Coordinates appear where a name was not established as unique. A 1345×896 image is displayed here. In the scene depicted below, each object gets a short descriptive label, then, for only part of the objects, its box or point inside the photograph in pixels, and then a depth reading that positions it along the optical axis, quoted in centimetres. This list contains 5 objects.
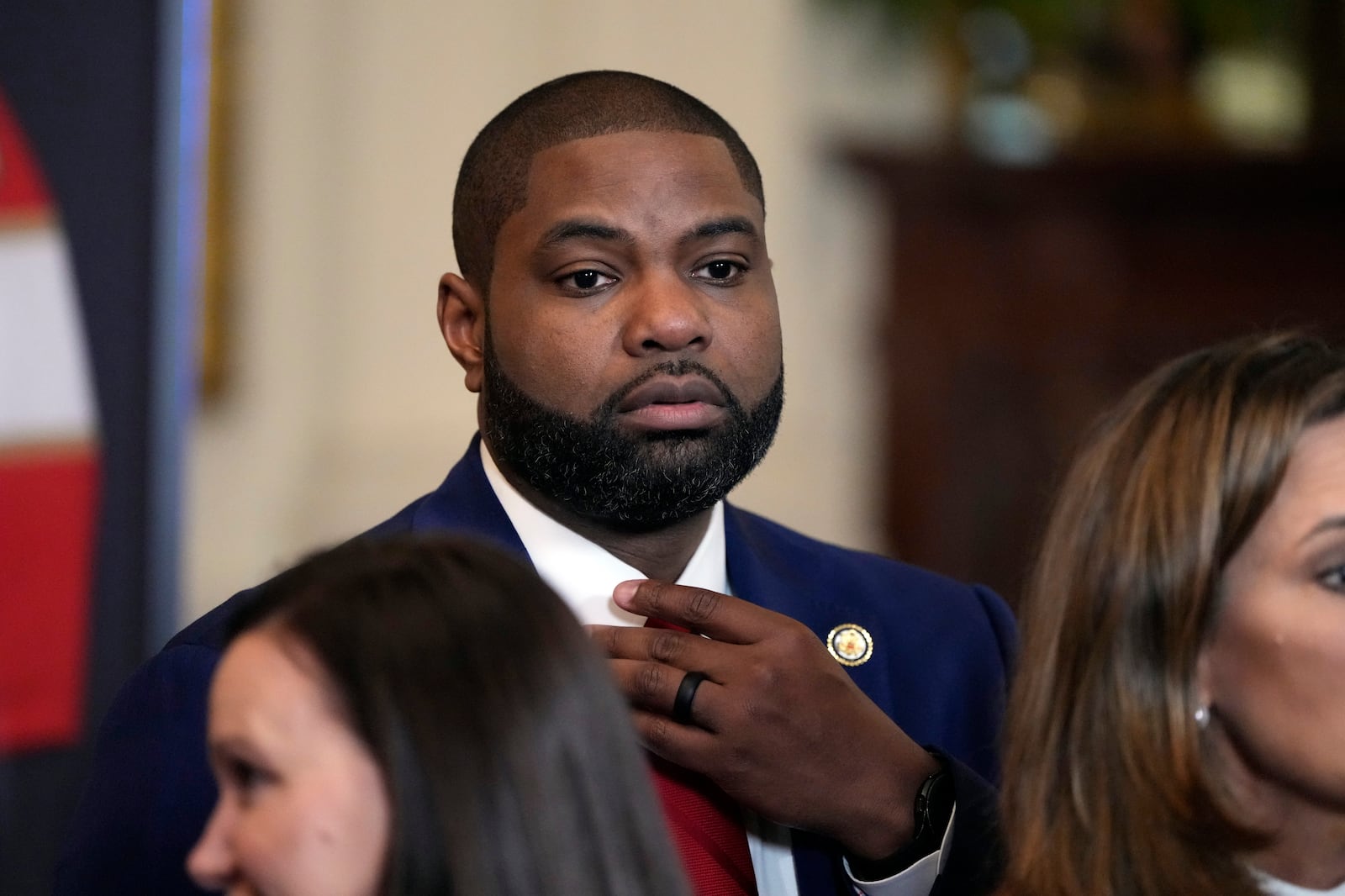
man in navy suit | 401
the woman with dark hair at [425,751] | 378
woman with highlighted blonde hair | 400
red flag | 431
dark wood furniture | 718
